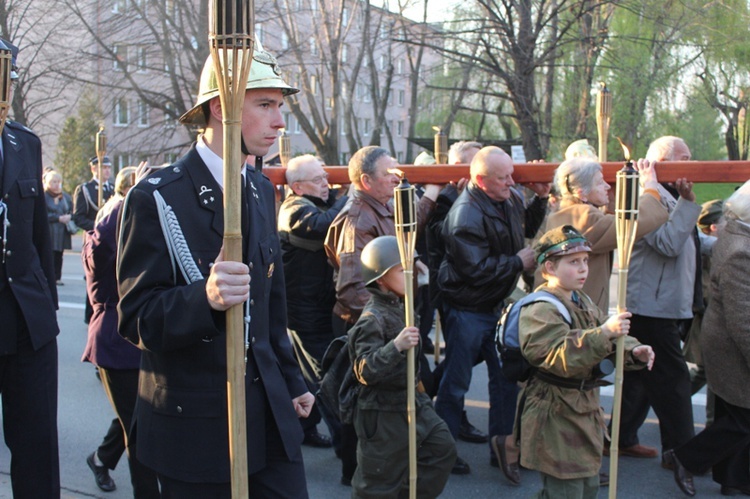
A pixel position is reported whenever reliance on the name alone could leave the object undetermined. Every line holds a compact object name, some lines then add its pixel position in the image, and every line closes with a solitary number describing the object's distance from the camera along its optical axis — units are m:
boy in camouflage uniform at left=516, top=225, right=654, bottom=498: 3.78
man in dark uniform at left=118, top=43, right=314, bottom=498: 2.46
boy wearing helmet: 4.13
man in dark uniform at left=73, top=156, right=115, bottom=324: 10.26
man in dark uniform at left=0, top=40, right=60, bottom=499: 3.41
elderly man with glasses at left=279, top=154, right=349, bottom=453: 5.79
